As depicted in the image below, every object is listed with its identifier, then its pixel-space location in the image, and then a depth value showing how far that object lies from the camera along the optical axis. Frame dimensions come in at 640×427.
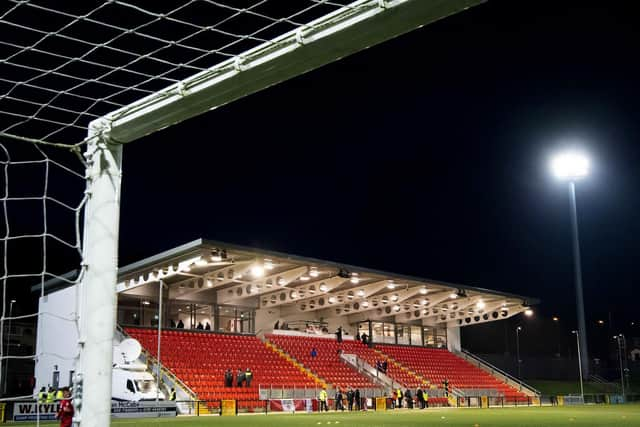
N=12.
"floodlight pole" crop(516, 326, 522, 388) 57.19
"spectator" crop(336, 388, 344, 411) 33.28
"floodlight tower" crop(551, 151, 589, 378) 42.72
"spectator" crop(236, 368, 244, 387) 33.19
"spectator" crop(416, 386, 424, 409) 36.56
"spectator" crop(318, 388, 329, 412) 32.62
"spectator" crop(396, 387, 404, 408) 36.06
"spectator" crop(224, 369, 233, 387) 32.81
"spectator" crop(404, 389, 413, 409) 36.12
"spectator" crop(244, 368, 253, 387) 33.31
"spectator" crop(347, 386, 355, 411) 33.72
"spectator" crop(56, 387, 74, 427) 12.02
